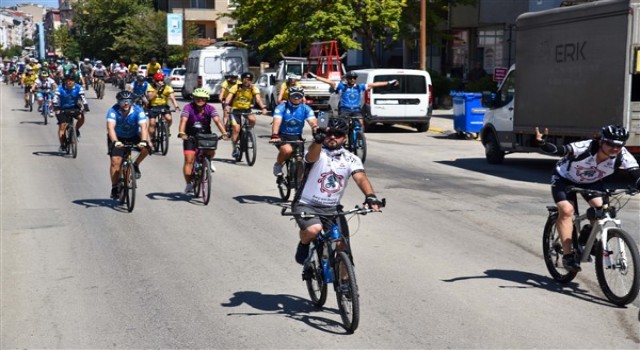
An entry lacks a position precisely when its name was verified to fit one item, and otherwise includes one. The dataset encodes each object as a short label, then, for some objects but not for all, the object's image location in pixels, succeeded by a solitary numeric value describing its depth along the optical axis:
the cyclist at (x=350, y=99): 18.78
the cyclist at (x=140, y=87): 22.16
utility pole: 30.22
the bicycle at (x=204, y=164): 13.05
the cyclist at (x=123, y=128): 12.78
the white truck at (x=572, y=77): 14.66
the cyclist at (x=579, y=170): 8.00
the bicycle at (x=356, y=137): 18.36
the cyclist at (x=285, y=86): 16.01
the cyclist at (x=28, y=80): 36.38
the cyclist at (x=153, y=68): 35.41
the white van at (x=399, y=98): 25.81
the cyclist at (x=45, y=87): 29.84
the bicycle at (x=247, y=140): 17.83
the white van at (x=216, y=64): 39.72
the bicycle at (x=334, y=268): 6.74
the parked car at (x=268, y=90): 34.83
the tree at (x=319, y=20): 37.41
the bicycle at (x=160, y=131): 19.98
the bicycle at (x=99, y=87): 44.44
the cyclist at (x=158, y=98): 20.09
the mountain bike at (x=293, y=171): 13.12
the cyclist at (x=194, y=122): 13.23
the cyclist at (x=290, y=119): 13.16
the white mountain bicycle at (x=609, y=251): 7.40
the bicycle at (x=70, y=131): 19.53
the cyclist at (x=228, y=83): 18.67
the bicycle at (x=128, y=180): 12.48
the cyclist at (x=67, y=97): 19.61
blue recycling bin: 24.20
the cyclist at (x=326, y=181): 7.12
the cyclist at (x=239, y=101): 17.77
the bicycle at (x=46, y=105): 29.66
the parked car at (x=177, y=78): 51.94
